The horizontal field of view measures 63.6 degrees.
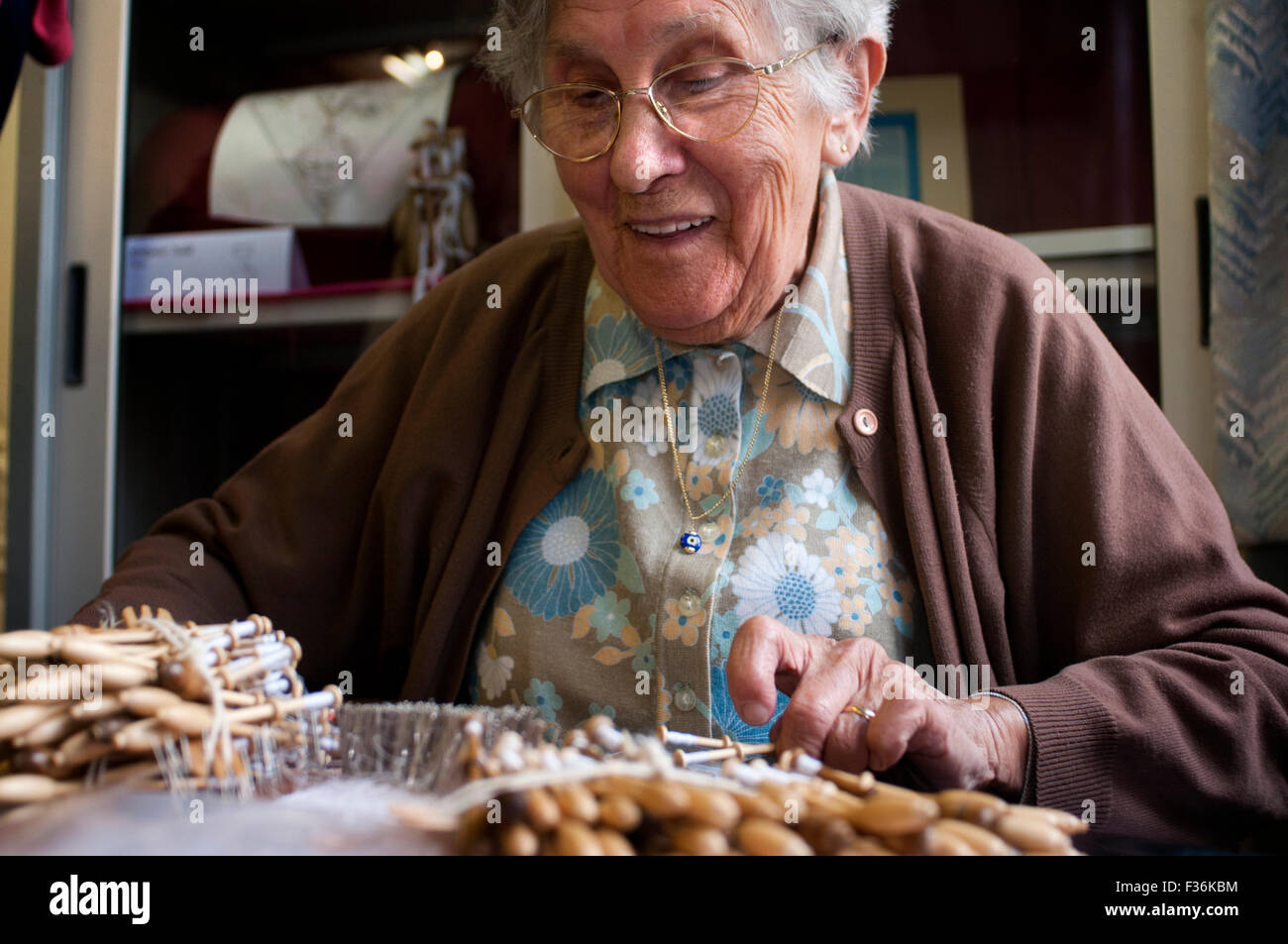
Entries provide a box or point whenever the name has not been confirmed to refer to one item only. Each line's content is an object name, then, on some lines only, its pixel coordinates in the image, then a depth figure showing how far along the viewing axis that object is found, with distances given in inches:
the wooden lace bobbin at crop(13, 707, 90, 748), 19.3
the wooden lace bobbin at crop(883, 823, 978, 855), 16.7
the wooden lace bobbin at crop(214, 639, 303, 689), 21.6
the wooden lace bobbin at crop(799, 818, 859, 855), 17.2
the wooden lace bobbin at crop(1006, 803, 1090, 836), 18.6
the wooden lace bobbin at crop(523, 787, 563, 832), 16.1
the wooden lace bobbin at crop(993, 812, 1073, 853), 17.5
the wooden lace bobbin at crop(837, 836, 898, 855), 17.3
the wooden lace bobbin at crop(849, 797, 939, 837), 17.6
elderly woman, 34.2
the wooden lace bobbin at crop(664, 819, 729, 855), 16.1
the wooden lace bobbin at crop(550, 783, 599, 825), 16.4
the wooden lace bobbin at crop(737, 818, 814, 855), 16.1
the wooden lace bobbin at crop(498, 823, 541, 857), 15.7
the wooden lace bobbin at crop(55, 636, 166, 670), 20.4
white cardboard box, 73.7
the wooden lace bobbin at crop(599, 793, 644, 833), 16.6
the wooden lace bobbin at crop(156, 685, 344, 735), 19.4
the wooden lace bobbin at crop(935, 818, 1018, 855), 16.9
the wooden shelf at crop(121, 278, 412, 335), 71.9
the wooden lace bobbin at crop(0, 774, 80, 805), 17.7
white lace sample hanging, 72.2
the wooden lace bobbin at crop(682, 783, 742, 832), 16.7
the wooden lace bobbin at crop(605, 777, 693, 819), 16.7
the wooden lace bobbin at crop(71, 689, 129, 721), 19.6
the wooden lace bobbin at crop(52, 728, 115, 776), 19.0
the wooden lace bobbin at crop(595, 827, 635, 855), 16.1
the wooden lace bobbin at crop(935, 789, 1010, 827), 18.3
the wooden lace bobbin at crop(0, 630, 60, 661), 21.2
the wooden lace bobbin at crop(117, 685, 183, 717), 19.6
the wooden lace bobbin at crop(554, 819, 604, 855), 15.7
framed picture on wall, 63.3
